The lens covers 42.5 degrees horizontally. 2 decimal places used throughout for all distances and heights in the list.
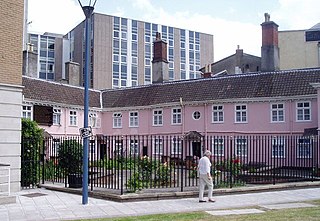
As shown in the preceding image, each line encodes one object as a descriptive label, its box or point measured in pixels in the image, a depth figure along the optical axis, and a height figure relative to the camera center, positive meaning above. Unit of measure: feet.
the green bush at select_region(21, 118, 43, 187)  55.11 -2.82
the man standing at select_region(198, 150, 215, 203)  45.03 -4.82
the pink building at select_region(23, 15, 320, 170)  102.94 +7.31
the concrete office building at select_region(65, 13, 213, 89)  212.84 +46.51
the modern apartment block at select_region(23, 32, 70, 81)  223.92 +42.90
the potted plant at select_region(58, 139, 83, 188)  57.47 -3.69
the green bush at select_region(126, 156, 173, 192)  52.17 -5.26
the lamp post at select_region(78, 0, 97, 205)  42.88 +3.99
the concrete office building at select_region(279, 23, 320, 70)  148.56 +30.61
